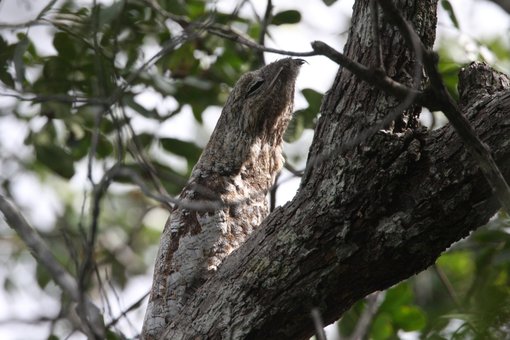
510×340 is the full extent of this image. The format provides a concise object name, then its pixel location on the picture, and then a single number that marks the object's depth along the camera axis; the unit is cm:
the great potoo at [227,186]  743
